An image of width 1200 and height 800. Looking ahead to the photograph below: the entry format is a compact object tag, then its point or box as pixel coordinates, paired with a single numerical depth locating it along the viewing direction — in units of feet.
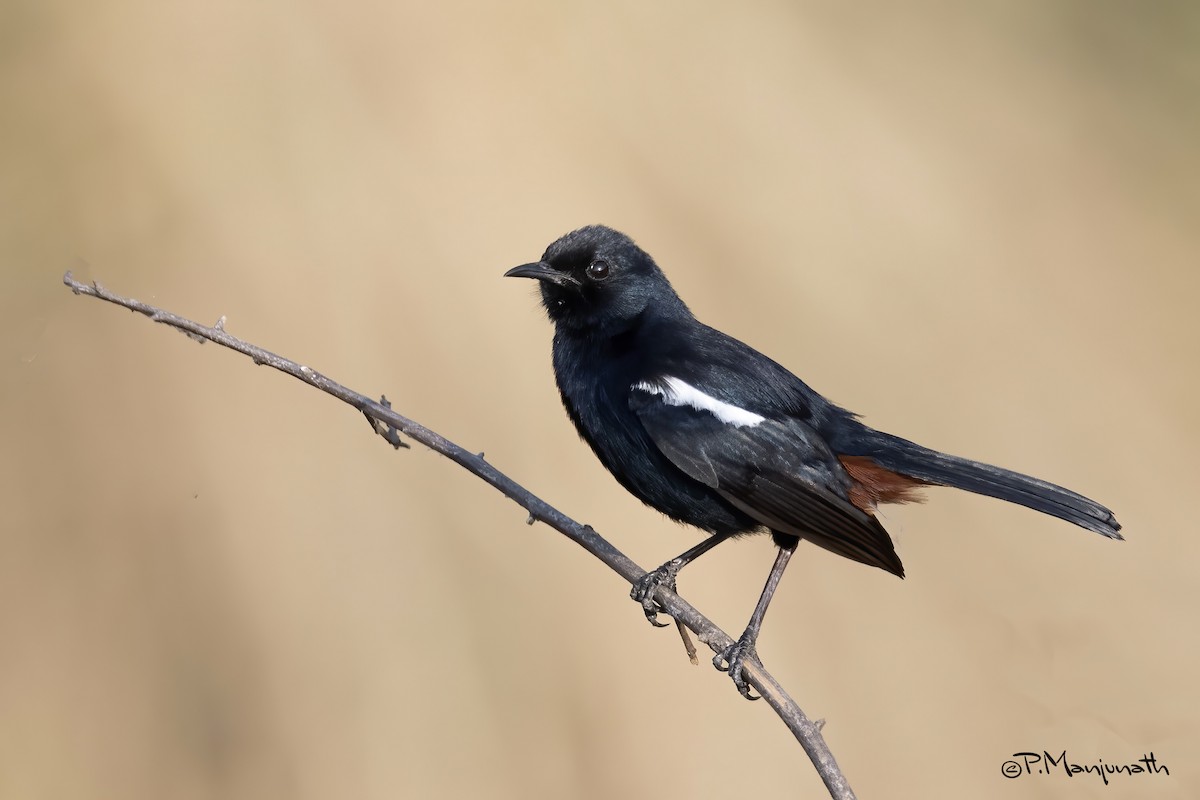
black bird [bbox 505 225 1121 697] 27.66
